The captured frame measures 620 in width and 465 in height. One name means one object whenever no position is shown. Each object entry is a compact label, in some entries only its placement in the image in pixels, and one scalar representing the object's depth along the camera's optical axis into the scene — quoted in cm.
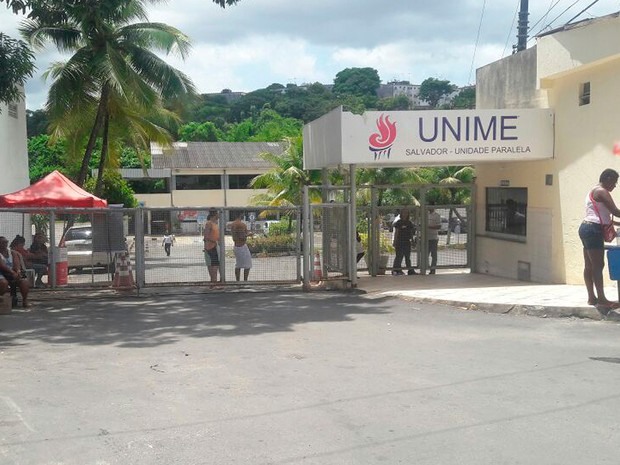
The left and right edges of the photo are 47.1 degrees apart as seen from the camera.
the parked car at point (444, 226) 1739
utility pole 2345
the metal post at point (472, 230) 1741
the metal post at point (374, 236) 1683
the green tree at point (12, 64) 1273
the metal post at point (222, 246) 1464
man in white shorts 1511
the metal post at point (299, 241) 1485
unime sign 1419
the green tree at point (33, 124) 6003
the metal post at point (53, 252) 1429
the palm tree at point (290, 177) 2870
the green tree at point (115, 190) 3931
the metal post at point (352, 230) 1463
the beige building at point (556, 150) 1287
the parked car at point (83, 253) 1490
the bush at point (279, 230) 1697
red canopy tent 1656
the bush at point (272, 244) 1530
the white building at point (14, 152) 1925
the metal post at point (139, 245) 1455
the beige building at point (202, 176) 5194
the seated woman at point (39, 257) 1459
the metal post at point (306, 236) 1457
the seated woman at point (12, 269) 1271
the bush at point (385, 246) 1744
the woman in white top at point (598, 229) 1022
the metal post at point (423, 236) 1700
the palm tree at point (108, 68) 2042
